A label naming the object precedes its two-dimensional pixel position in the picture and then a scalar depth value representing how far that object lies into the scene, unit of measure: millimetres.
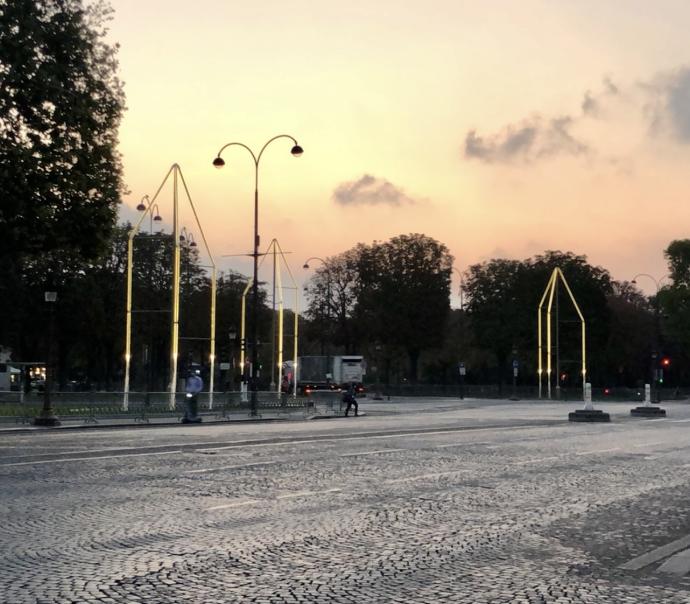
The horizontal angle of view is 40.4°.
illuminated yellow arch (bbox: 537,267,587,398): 69125
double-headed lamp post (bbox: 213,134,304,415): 37219
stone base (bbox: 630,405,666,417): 41781
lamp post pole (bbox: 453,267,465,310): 101412
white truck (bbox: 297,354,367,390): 79688
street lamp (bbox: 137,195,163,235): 54697
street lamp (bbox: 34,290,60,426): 28391
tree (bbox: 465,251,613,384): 91500
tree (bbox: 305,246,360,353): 94875
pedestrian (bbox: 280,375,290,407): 74038
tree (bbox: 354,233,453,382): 92438
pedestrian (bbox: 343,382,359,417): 40938
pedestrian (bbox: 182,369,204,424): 30219
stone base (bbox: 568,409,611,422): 34594
